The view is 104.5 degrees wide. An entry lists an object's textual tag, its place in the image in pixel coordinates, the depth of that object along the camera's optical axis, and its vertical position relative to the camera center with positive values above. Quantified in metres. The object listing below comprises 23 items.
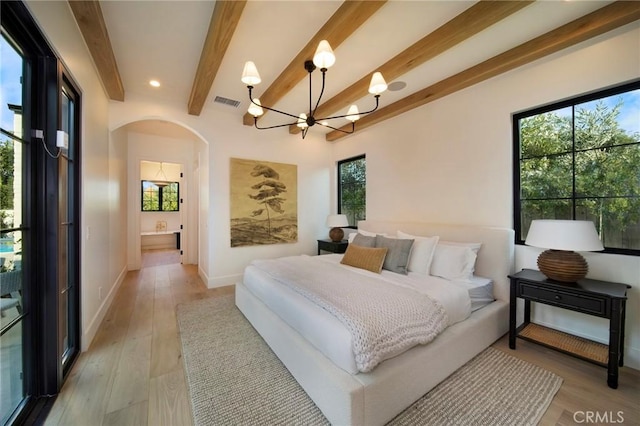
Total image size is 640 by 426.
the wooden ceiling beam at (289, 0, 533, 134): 1.81 +1.48
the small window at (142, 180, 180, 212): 7.89 +0.51
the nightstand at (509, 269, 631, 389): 1.74 -0.74
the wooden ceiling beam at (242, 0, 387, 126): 1.80 +1.48
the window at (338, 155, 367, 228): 4.67 +0.47
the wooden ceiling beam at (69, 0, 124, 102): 1.83 +1.50
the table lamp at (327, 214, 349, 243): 4.50 -0.24
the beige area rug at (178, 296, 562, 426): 1.51 -1.25
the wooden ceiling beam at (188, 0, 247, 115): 1.82 +1.48
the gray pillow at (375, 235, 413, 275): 2.71 -0.48
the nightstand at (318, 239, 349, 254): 4.38 -0.62
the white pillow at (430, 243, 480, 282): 2.51 -0.53
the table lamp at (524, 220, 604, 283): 1.91 -0.25
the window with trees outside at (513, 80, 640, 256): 2.07 +0.45
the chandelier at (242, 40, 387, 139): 1.80 +1.11
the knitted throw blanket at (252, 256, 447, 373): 1.45 -0.67
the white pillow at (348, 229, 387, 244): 3.35 -0.31
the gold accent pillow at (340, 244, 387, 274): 2.73 -0.53
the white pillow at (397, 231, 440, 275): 2.67 -0.48
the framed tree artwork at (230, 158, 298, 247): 4.22 +0.17
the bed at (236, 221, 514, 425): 1.39 -0.97
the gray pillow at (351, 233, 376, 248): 3.09 -0.37
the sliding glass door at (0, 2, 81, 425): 1.35 -0.05
